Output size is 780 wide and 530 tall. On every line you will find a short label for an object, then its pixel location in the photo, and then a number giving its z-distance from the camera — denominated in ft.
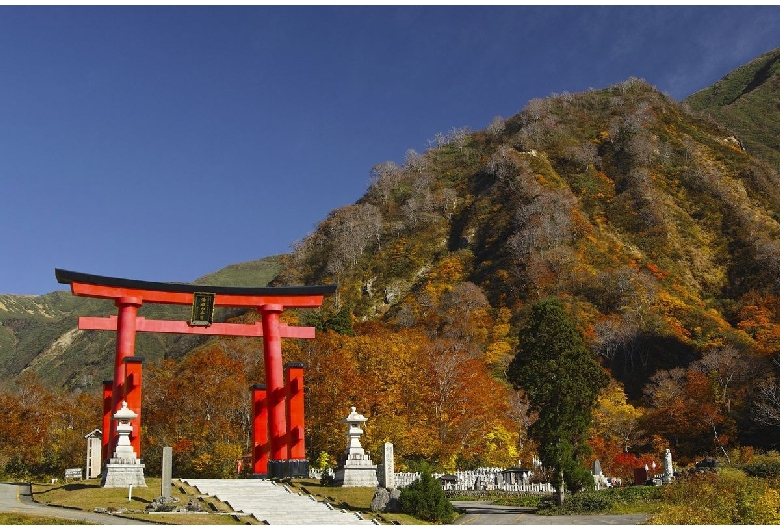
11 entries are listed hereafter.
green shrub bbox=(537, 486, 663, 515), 80.64
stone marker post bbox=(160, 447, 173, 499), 67.62
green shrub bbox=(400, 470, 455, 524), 72.54
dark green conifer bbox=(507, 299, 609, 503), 88.33
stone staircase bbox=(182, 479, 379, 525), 69.26
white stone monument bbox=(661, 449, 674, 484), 99.51
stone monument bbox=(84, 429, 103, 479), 96.53
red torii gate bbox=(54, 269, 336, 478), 92.53
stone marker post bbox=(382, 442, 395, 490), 78.74
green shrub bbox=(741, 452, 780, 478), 90.08
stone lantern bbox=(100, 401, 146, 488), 80.18
